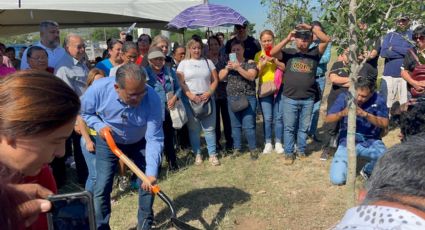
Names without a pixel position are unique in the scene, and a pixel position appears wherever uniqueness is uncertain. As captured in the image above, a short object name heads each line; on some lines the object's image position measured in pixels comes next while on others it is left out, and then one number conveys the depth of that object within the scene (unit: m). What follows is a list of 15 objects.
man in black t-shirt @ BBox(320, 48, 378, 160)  5.16
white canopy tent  7.36
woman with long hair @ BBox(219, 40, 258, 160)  5.50
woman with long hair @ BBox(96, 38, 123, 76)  5.19
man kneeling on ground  4.46
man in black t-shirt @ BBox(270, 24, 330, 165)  5.11
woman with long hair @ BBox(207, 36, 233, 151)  5.92
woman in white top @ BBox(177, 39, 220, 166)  5.43
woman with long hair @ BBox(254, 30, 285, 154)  5.60
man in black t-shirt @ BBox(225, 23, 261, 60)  6.08
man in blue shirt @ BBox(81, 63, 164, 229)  3.33
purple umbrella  6.59
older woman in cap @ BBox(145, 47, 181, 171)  5.18
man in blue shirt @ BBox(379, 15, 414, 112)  6.30
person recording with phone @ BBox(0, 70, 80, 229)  1.27
